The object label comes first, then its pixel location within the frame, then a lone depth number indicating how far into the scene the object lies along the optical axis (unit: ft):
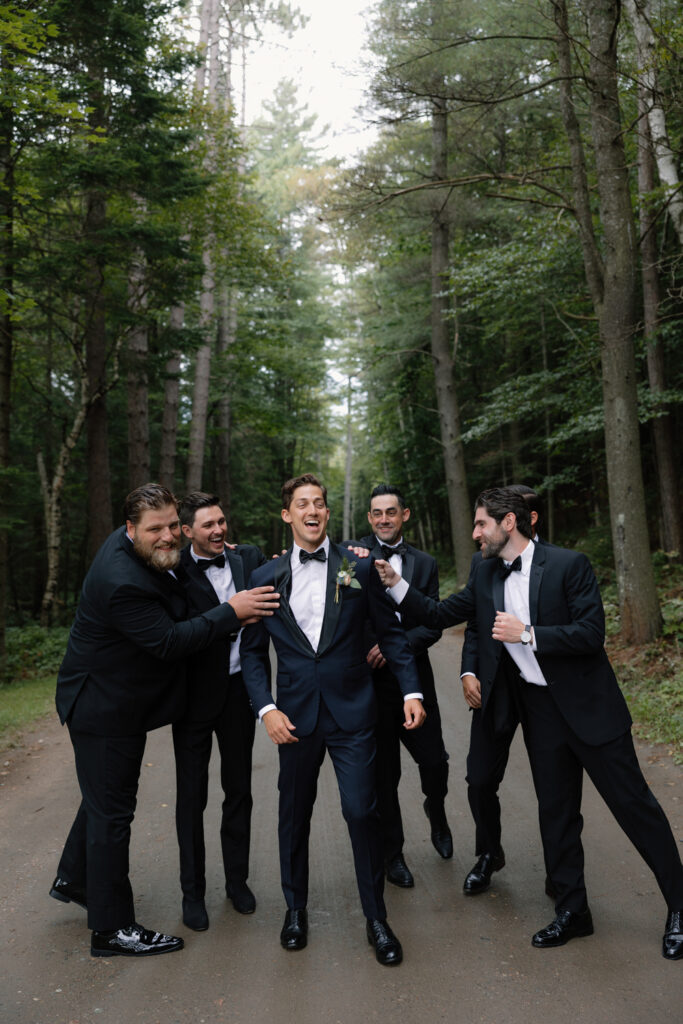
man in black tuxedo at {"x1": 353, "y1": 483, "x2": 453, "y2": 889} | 15.76
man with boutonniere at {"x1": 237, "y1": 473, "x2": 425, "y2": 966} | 12.96
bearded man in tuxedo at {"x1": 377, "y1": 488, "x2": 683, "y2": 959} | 12.56
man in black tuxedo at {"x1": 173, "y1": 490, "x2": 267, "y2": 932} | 14.32
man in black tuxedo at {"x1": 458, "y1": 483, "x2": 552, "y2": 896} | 14.51
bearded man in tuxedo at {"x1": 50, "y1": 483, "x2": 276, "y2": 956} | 13.00
